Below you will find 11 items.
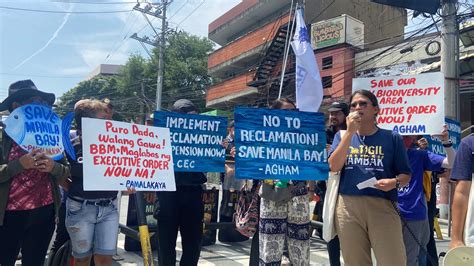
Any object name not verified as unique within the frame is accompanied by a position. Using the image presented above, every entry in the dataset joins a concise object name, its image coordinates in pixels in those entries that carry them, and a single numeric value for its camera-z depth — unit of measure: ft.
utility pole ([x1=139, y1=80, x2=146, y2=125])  121.03
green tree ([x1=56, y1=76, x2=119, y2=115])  160.50
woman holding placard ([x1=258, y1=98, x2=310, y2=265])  12.30
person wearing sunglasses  10.24
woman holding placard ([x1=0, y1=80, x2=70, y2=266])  10.44
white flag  19.52
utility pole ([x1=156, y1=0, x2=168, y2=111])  86.94
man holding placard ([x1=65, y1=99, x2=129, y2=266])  10.98
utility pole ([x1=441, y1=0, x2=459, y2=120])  31.05
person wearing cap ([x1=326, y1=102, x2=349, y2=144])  14.87
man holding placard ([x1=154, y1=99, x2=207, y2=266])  12.84
